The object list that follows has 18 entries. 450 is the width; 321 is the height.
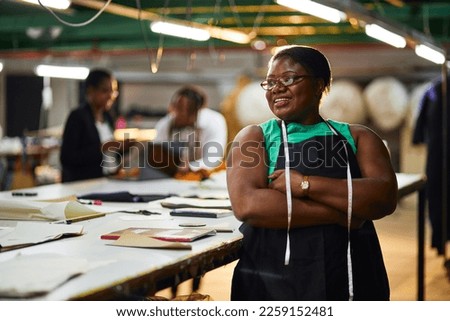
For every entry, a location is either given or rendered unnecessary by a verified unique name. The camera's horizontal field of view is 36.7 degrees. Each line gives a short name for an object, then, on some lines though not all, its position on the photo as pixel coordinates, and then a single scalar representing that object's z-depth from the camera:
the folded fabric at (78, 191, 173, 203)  3.68
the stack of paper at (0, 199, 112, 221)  2.92
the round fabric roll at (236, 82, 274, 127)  10.61
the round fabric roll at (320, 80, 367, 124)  10.72
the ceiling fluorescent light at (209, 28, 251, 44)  7.21
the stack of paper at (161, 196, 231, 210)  3.42
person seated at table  5.55
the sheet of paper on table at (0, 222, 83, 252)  2.34
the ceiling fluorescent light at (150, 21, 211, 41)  5.47
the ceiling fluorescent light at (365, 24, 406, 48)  5.14
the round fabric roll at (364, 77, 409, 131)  10.64
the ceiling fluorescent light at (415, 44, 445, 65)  6.26
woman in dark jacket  5.09
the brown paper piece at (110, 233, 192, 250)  2.27
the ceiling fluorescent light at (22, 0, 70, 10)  3.95
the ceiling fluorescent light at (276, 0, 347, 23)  4.07
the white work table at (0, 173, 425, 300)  1.80
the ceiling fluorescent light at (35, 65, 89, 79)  10.61
